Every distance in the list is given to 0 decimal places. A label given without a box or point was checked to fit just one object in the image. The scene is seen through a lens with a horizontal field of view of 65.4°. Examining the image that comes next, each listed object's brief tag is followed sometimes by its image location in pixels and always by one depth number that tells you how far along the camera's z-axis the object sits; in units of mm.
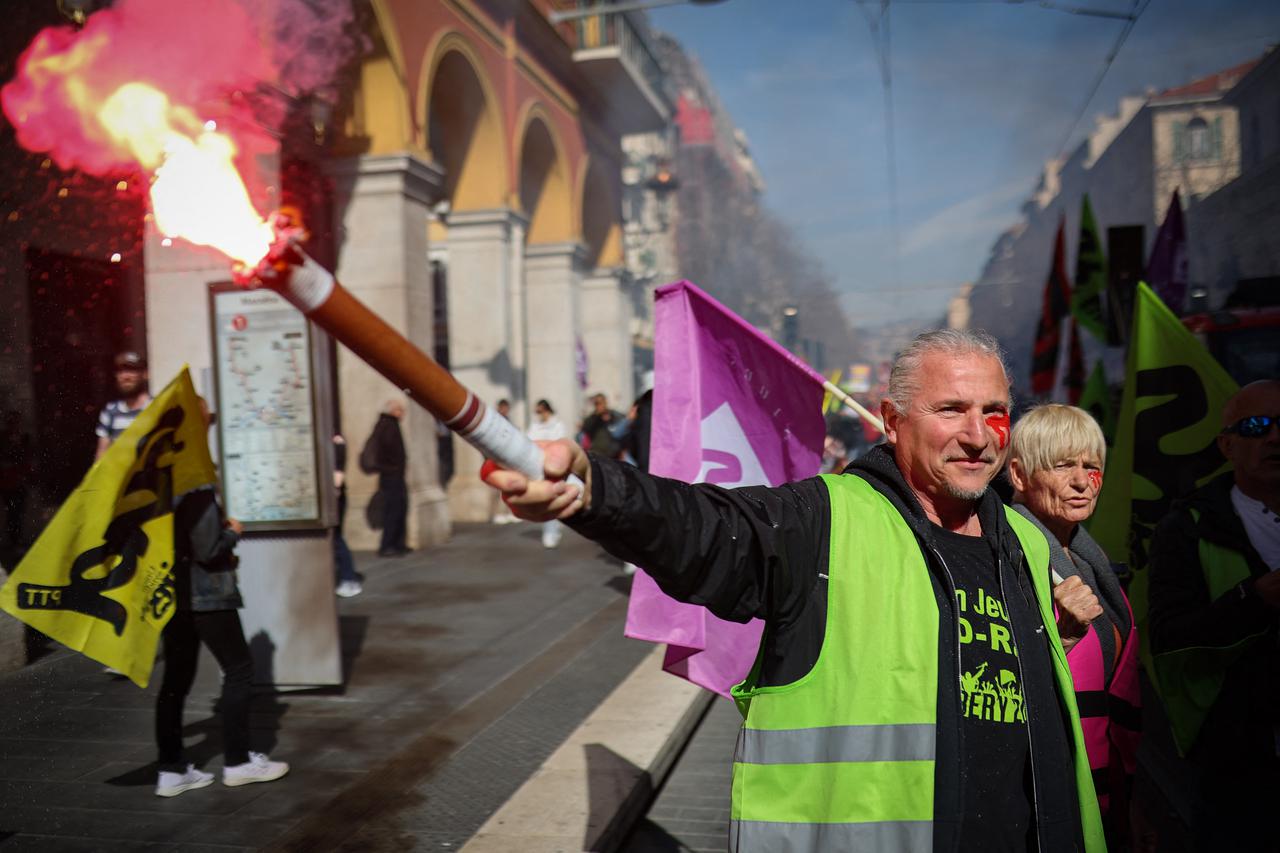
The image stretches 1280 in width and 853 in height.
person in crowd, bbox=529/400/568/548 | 11516
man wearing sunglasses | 2670
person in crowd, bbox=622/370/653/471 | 8771
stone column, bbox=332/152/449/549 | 11625
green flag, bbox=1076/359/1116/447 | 5582
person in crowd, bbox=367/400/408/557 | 10914
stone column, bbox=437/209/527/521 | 14859
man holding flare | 1849
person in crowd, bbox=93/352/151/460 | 4824
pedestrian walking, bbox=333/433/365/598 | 9102
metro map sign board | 5742
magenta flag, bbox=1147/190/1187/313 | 7445
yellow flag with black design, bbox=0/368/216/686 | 3803
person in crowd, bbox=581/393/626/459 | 11398
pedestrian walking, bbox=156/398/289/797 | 4422
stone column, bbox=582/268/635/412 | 21359
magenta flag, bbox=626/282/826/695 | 3461
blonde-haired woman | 2625
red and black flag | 9086
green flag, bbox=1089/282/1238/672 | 4055
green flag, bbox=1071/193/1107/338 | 7863
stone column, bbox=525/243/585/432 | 18188
